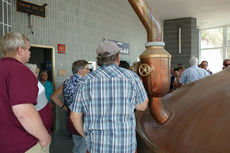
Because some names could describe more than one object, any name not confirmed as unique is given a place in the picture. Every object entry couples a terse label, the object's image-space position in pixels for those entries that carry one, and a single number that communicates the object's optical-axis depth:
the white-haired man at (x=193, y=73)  4.44
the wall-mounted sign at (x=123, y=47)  7.04
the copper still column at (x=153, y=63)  0.85
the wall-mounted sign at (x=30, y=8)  4.08
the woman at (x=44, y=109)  1.71
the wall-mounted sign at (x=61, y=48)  4.89
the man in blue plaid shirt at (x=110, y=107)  1.26
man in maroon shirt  1.25
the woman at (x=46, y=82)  4.59
